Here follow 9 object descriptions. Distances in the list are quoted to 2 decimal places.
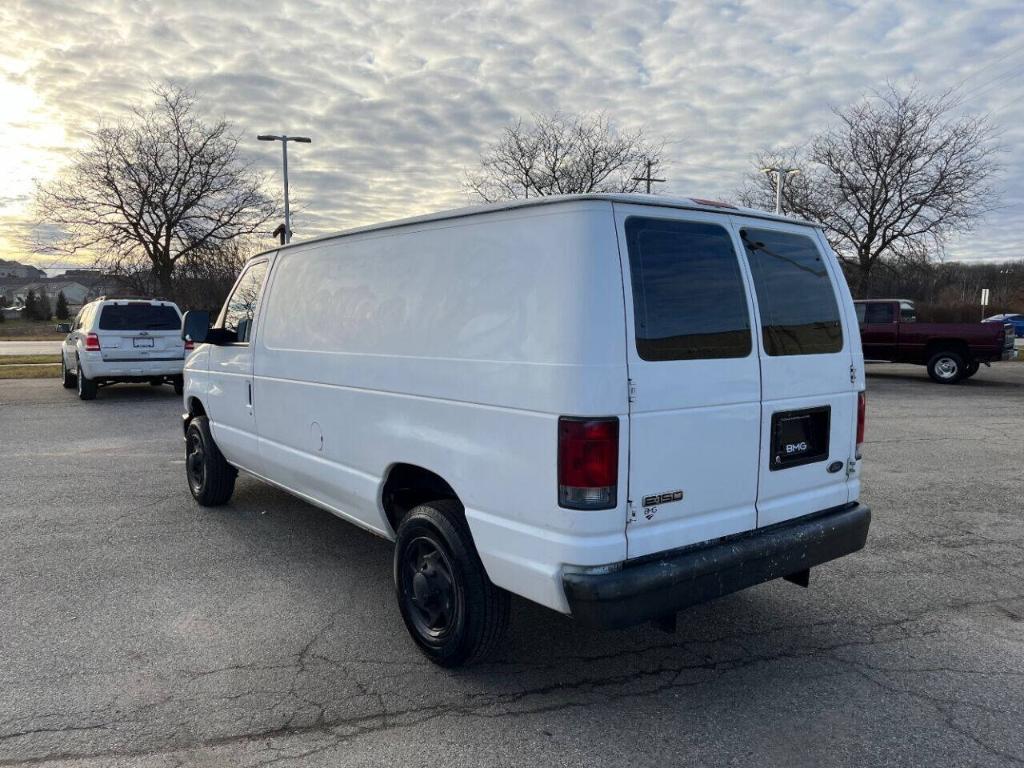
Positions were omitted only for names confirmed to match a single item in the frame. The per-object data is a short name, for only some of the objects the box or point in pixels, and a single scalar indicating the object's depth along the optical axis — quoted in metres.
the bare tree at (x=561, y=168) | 25.58
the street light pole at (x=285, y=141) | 26.83
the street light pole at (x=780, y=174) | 25.72
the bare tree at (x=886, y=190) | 23.70
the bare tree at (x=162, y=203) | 24.72
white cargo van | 2.83
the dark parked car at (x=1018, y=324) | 41.62
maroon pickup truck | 16.05
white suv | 13.05
